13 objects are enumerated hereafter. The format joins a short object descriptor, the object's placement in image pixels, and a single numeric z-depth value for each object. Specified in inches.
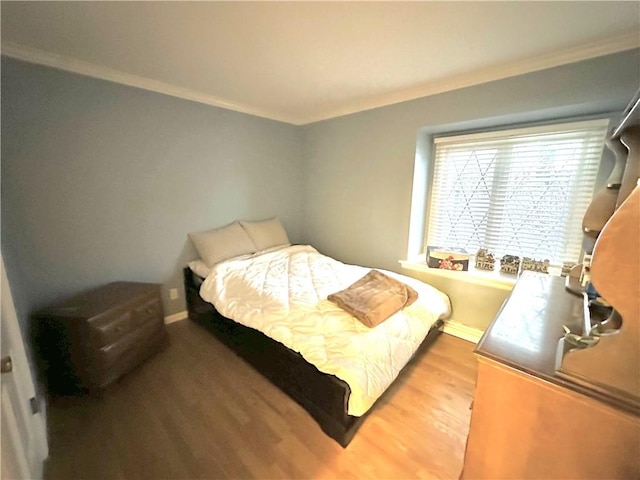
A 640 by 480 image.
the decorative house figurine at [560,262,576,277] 76.2
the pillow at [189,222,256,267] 100.4
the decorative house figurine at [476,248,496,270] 93.4
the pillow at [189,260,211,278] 97.0
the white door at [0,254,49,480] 35.5
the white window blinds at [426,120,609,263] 78.1
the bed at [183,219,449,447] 53.4
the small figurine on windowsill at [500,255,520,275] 88.5
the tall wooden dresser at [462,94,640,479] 23.3
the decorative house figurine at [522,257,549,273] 83.0
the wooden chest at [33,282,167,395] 62.5
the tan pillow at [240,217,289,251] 116.2
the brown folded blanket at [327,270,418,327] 64.7
